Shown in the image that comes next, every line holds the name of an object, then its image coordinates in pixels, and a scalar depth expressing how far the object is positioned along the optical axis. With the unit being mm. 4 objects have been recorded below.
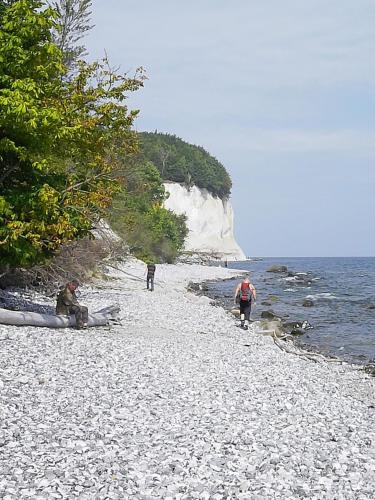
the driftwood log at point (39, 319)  16094
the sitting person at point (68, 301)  18005
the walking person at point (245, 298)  22336
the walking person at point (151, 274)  36912
